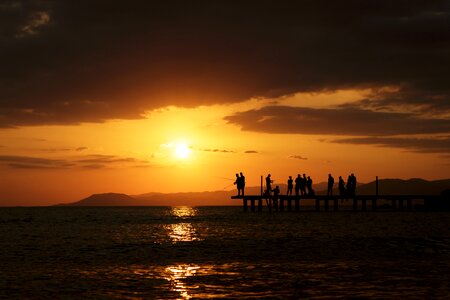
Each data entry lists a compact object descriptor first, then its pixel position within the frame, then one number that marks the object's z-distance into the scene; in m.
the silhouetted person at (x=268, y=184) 72.24
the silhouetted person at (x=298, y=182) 66.81
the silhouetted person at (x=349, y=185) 68.81
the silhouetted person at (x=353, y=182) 68.44
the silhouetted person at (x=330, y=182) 64.98
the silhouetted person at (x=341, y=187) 69.28
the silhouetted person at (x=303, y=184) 67.20
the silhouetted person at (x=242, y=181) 71.34
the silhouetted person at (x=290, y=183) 68.38
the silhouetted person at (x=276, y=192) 80.75
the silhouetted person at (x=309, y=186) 67.40
